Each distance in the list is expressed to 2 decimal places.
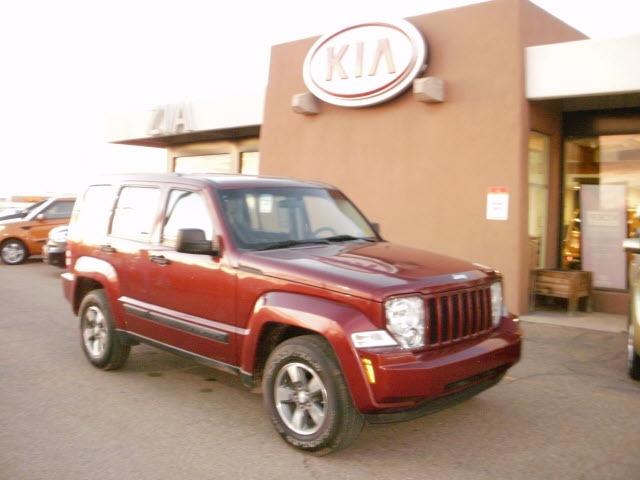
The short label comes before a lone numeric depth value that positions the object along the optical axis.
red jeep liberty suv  3.93
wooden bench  10.03
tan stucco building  10.01
